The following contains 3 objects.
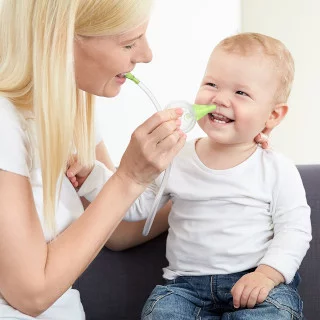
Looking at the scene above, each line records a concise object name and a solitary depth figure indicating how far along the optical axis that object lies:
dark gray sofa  1.51
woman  1.14
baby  1.35
